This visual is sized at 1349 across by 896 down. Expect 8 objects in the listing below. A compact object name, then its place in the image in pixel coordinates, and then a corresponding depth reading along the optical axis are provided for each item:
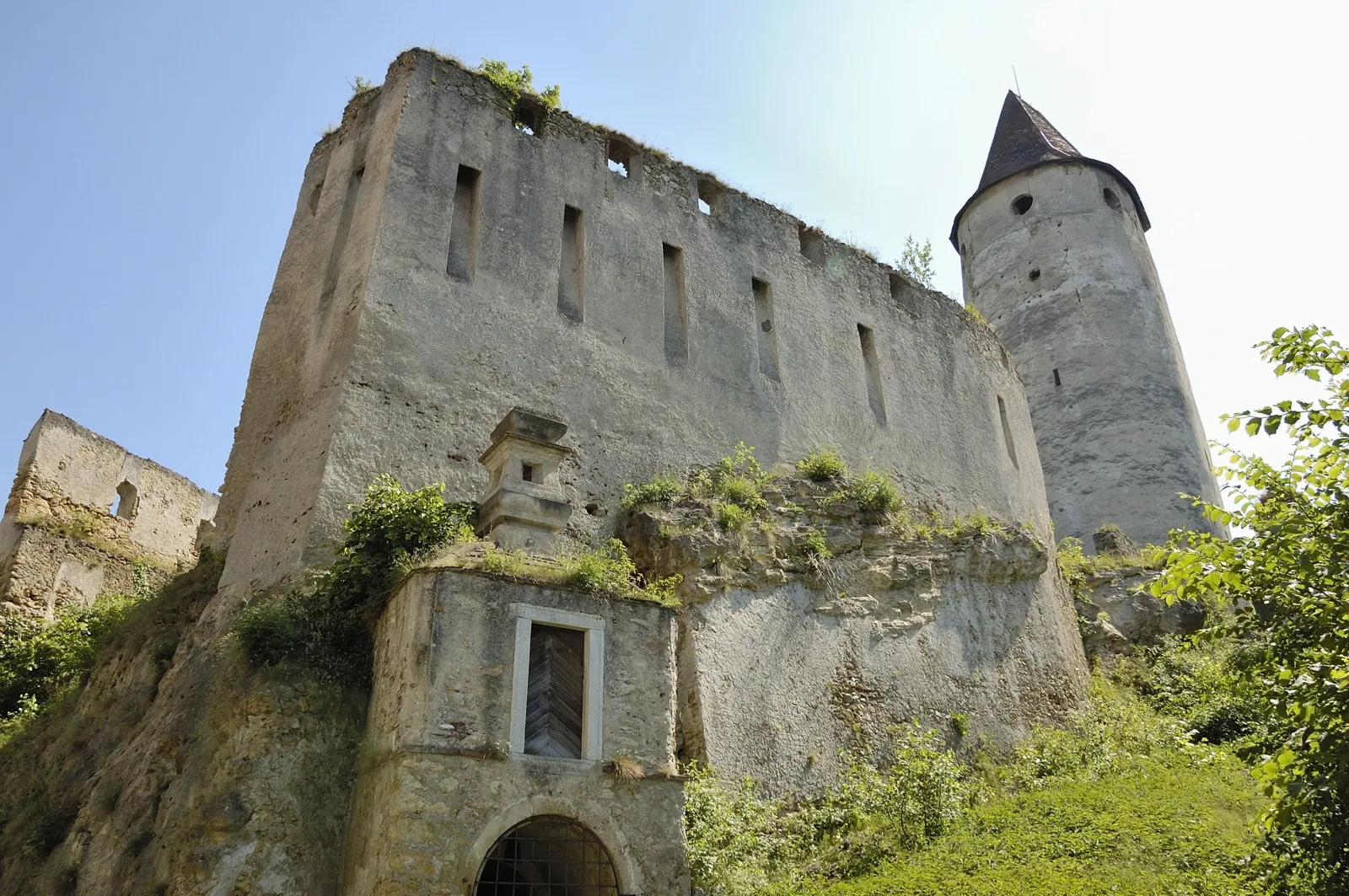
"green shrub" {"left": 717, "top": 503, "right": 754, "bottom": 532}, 12.97
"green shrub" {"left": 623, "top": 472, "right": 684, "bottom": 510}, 13.15
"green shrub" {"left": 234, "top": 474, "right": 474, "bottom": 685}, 9.64
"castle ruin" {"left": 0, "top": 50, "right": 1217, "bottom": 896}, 8.44
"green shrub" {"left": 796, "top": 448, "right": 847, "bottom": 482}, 15.18
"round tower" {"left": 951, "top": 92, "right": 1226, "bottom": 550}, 25.33
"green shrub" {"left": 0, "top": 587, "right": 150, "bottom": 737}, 14.27
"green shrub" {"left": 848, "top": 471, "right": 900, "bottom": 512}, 14.79
